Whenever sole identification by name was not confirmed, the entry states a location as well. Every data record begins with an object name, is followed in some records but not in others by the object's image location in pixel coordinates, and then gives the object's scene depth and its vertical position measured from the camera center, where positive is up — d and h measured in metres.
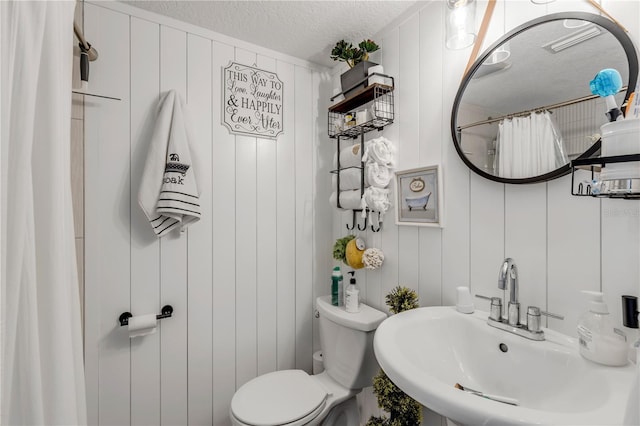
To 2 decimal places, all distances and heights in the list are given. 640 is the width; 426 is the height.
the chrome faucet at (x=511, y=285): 0.93 -0.22
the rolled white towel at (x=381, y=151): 1.41 +0.29
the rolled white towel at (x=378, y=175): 1.43 +0.18
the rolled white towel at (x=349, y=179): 1.52 +0.18
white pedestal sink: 0.56 -0.39
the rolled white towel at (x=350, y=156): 1.55 +0.30
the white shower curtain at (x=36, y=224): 0.47 -0.02
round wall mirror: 0.82 +0.36
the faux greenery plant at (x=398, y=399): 1.15 -0.71
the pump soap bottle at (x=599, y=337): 0.71 -0.30
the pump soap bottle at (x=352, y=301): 1.49 -0.43
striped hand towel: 1.30 +0.17
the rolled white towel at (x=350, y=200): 1.53 +0.07
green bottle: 1.60 -0.40
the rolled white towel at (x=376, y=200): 1.43 +0.06
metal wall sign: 1.58 +0.61
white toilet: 1.22 -0.78
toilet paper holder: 1.32 -0.45
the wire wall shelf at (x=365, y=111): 1.41 +0.50
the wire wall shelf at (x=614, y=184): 0.59 +0.06
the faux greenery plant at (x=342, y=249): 1.65 -0.19
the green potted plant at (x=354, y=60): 1.46 +0.77
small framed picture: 1.25 +0.07
